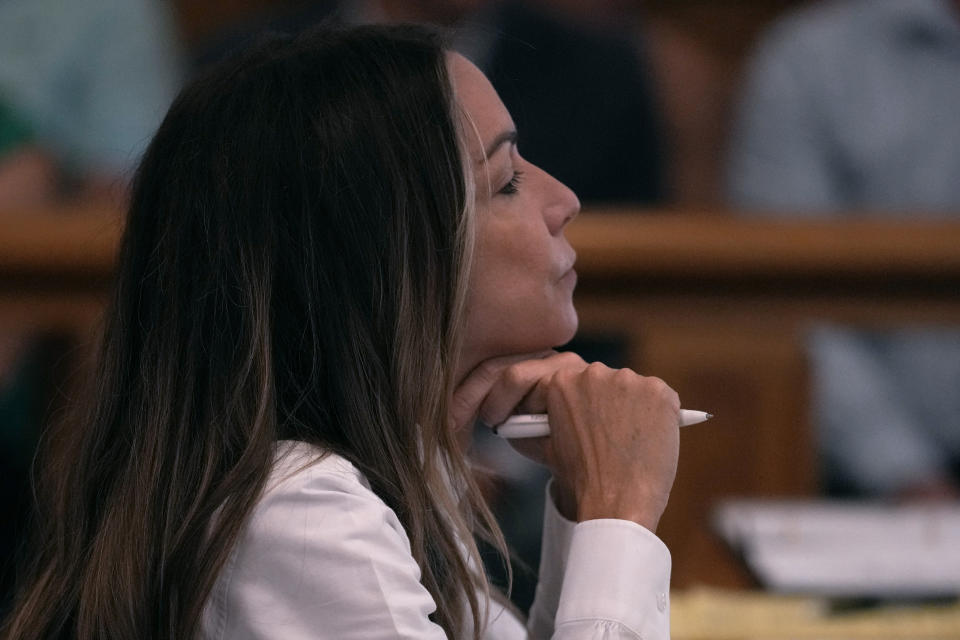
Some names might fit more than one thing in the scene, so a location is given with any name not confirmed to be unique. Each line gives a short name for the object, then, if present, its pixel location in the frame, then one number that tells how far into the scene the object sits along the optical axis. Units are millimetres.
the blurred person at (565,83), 5639
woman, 3903
